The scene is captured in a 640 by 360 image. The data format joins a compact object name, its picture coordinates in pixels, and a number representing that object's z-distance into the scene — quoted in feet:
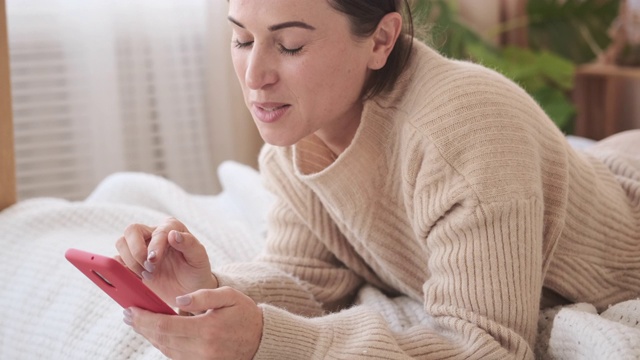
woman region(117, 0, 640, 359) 3.32
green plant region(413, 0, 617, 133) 9.36
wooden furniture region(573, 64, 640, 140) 10.65
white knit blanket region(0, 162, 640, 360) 3.47
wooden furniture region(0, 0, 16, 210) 4.85
